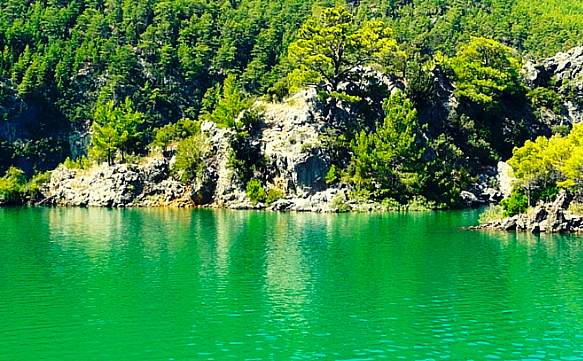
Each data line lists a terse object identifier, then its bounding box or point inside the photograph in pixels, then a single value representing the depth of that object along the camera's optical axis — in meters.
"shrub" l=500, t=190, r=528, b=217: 71.82
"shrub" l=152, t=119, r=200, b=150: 116.00
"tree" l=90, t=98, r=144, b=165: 117.56
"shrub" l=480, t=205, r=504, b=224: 72.64
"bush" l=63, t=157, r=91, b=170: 119.94
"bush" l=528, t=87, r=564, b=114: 124.25
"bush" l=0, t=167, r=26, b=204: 113.44
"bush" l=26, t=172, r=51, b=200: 115.81
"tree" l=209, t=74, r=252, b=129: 109.62
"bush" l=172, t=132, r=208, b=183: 109.12
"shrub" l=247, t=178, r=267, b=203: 103.88
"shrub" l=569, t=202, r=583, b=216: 68.69
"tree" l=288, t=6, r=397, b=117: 111.19
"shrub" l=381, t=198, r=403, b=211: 97.12
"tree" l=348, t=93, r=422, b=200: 99.50
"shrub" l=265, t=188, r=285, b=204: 102.75
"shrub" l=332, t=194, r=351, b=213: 97.06
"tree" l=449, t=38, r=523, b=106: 118.06
